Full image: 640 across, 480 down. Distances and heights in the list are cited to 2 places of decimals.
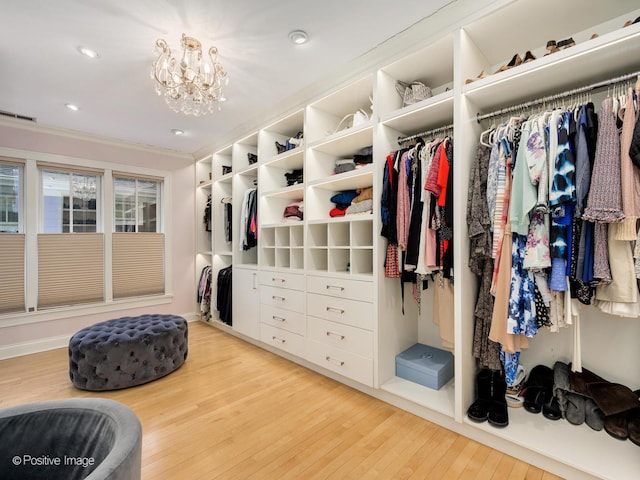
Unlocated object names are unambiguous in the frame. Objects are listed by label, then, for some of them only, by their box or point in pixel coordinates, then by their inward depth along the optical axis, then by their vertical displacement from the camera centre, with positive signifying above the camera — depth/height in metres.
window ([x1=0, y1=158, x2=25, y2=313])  3.18 +0.02
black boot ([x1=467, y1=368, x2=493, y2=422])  1.71 -0.99
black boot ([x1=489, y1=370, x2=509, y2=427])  1.65 -0.99
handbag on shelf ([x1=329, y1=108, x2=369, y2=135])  2.32 +0.96
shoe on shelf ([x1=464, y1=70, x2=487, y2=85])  1.76 +0.96
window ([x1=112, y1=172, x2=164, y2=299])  3.89 +0.04
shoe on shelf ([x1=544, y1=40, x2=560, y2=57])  1.54 +1.00
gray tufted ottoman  2.34 -0.94
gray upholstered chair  0.88 -0.61
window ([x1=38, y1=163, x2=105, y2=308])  3.41 +0.03
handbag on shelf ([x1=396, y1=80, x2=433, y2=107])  2.10 +1.05
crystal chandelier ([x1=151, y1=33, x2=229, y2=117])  1.94 +1.15
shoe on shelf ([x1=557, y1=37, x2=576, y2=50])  1.51 +1.01
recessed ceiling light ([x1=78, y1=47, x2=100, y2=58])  2.01 +1.31
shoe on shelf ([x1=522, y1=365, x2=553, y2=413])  1.77 -0.93
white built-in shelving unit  1.55 +0.05
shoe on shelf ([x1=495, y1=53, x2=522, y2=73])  1.66 +0.99
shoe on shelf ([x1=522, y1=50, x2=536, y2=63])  1.60 +0.99
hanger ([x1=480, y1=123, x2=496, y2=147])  1.78 +0.62
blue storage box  2.09 -0.93
